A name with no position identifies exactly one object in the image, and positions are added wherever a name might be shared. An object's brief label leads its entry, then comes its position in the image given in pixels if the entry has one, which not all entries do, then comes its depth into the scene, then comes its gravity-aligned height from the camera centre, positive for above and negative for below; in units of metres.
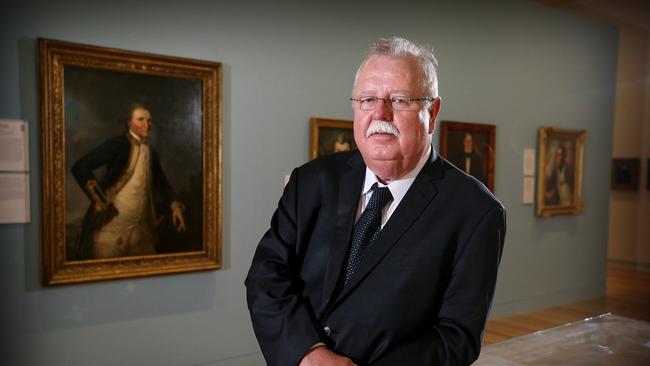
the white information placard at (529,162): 7.23 +0.02
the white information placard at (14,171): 3.79 -0.11
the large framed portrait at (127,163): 3.99 -0.04
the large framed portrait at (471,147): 6.36 +0.19
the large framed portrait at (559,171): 7.38 -0.10
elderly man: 1.88 -0.35
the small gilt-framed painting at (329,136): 5.23 +0.24
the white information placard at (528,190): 7.23 -0.36
